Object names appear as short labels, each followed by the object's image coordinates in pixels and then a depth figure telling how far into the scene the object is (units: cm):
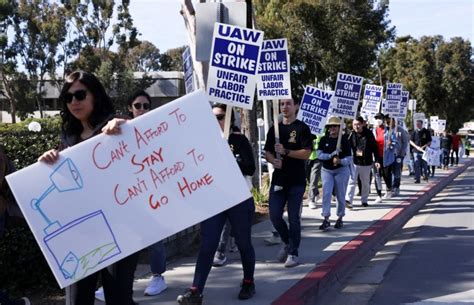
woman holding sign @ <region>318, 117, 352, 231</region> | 952
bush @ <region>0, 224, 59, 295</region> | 568
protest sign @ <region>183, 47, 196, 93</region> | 905
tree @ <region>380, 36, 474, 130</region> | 4978
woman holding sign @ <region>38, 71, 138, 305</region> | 380
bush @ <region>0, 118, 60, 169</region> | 643
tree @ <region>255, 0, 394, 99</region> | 2836
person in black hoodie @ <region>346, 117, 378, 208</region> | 1248
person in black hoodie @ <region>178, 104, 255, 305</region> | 536
